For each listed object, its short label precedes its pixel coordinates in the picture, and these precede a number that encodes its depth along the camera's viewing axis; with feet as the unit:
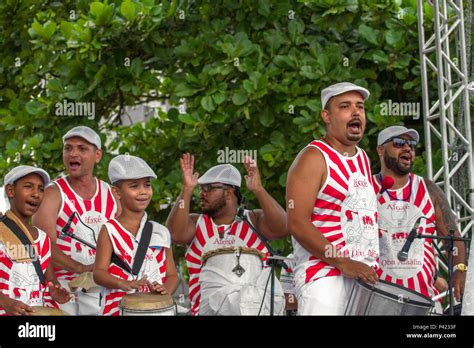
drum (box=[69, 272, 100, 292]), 35.12
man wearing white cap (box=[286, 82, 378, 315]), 30.72
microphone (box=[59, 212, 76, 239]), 36.54
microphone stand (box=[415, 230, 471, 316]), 32.98
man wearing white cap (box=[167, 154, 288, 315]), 36.09
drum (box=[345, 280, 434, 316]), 29.63
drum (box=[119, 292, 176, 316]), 30.20
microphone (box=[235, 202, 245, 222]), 35.59
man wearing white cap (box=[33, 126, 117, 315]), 36.10
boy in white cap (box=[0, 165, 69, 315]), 32.58
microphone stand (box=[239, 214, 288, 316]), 32.68
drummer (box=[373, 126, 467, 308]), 36.36
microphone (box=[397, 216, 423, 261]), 33.50
